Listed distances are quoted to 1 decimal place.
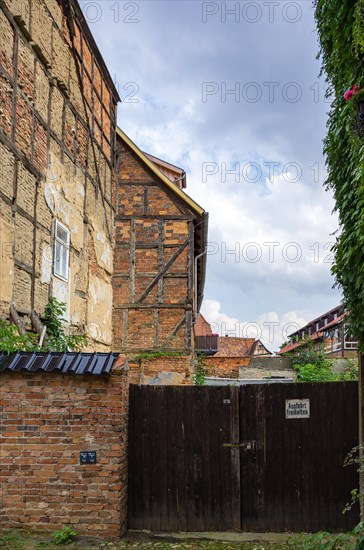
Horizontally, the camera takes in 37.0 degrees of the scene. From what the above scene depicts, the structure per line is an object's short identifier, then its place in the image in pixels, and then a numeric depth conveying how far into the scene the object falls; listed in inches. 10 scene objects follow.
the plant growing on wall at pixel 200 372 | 695.3
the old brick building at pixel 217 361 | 900.3
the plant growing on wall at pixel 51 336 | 316.5
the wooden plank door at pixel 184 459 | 259.8
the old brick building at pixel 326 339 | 1027.3
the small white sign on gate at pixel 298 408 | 265.6
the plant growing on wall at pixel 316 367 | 844.6
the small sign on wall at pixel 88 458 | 239.1
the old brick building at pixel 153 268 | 627.2
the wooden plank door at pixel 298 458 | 258.7
